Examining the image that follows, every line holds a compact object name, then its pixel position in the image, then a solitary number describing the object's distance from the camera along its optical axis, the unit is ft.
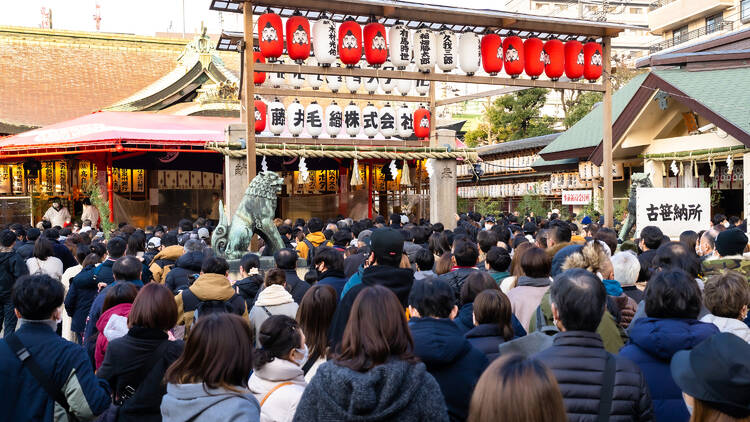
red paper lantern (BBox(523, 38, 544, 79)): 43.21
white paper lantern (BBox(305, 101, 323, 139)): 46.40
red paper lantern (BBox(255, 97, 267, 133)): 45.03
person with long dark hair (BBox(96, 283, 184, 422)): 11.35
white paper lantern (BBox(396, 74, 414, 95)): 49.78
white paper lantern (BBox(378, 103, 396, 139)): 49.66
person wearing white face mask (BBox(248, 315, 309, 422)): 10.09
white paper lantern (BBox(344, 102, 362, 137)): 47.39
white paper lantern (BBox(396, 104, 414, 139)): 50.45
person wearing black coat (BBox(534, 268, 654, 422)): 8.40
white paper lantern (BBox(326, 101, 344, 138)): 47.42
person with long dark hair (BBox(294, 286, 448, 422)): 7.63
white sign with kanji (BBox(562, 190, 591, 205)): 60.44
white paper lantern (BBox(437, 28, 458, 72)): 41.98
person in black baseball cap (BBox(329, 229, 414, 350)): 14.53
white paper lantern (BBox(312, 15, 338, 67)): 38.50
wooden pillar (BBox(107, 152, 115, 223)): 65.00
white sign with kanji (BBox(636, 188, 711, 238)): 32.27
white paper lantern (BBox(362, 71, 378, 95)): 47.78
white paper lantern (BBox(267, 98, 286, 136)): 45.27
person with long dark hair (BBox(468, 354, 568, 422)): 6.51
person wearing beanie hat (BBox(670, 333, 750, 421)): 7.11
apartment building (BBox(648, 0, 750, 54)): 118.93
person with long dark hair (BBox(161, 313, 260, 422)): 9.11
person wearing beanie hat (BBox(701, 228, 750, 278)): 18.49
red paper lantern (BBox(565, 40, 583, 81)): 44.32
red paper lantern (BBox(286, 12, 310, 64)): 37.78
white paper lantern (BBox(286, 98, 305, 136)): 45.78
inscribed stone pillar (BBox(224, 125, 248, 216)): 40.09
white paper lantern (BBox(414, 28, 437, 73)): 41.39
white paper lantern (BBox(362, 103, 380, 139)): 48.83
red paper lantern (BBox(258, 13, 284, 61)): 37.11
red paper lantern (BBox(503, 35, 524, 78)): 43.01
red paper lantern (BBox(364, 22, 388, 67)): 39.58
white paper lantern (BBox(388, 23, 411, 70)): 40.68
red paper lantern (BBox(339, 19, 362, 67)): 38.81
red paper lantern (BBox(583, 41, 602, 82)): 45.09
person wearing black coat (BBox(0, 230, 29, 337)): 23.75
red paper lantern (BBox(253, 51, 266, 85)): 44.79
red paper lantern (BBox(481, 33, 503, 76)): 42.63
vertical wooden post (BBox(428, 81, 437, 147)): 51.59
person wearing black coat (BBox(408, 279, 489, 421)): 9.78
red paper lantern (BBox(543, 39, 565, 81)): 43.78
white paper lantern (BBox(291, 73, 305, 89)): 46.95
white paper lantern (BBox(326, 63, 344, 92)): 46.46
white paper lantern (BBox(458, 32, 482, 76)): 42.39
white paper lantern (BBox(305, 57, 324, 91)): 47.34
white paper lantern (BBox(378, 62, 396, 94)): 48.83
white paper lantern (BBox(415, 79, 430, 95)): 51.39
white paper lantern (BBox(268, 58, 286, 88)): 45.01
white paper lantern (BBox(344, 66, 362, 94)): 46.44
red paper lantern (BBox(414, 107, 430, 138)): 51.19
